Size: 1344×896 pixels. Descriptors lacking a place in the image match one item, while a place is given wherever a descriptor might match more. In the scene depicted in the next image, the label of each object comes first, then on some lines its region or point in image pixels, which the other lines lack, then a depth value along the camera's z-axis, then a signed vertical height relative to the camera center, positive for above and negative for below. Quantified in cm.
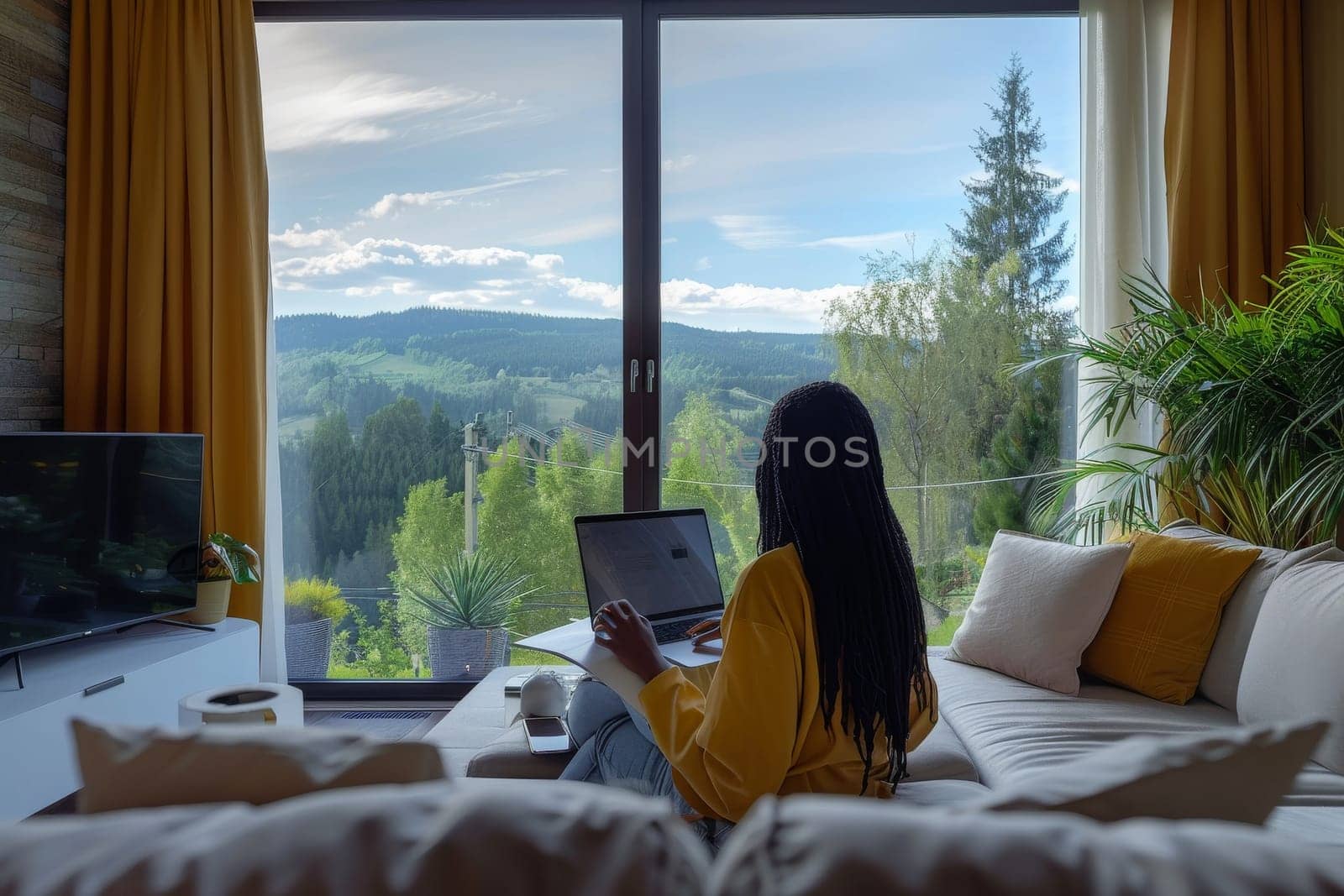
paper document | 151 -42
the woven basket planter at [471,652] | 365 -77
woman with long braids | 130 -29
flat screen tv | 250 -22
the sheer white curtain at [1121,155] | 335 +107
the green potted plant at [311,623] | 367 -66
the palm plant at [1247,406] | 241 +12
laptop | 260 -33
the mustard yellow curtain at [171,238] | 329 +78
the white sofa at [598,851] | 52 -23
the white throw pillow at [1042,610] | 240 -43
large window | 359 +71
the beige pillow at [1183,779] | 71 -26
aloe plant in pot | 366 -61
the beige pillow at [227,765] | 69 -23
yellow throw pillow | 227 -42
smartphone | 191 -60
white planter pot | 317 -50
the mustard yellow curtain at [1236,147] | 325 +106
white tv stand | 224 -63
